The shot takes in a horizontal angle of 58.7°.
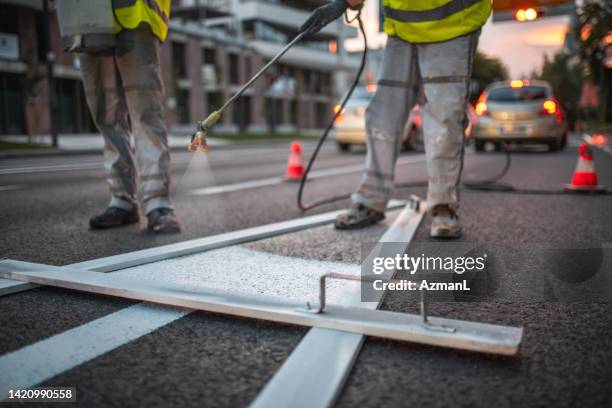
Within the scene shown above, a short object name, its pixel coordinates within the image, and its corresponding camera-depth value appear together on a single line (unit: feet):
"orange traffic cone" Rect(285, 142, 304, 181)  21.05
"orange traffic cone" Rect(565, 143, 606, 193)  16.11
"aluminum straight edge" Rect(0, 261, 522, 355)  4.44
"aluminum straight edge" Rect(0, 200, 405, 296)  6.93
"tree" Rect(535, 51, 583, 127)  195.62
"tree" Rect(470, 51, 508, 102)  215.98
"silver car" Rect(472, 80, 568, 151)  38.99
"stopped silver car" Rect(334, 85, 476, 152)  40.63
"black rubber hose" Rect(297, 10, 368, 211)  11.13
